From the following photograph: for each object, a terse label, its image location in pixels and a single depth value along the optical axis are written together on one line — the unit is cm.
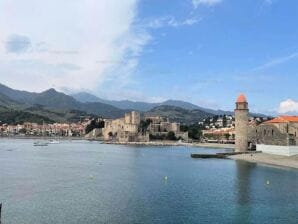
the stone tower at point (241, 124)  8950
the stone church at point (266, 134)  7719
